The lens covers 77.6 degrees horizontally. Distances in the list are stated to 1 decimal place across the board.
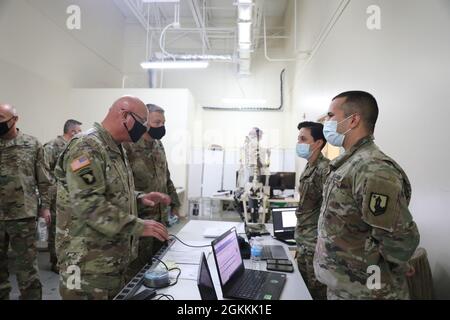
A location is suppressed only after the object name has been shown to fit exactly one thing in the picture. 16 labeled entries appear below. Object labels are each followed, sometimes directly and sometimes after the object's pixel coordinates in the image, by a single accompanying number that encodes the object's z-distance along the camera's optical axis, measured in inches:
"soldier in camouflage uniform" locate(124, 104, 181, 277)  89.7
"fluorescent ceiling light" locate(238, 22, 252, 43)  187.8
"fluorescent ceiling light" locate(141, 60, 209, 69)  206.1
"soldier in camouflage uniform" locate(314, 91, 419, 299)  44.5
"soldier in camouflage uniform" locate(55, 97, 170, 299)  52.4
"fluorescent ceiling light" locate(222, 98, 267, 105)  280.4
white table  51.4
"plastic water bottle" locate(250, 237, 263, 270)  67.7
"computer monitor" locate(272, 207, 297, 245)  91.0
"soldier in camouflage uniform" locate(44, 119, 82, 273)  129.0
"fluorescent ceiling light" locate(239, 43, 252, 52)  215.0
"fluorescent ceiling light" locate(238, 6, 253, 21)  172.2
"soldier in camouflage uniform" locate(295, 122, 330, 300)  75.9
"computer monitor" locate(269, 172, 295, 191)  192.9
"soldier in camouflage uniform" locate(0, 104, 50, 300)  88.0
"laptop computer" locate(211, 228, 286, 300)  51.2
